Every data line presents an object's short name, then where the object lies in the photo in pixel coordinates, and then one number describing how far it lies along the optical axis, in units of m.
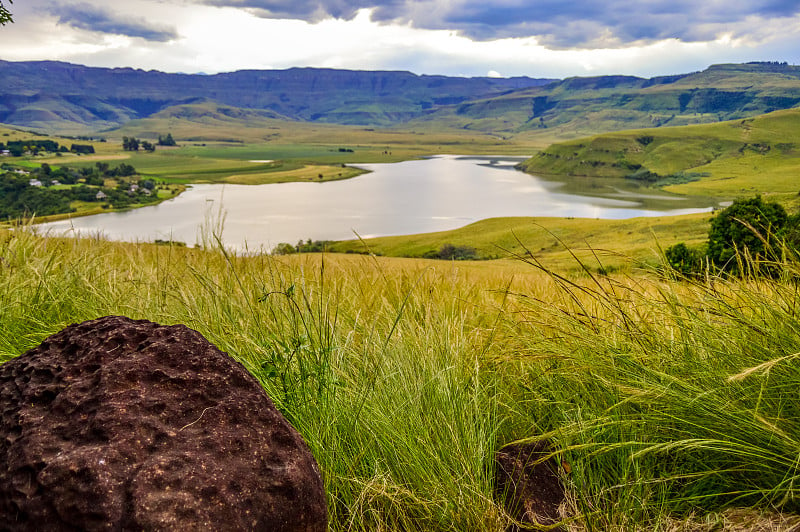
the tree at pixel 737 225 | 21.03
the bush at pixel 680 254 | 24.32
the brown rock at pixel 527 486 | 2.53
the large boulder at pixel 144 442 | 1.83
